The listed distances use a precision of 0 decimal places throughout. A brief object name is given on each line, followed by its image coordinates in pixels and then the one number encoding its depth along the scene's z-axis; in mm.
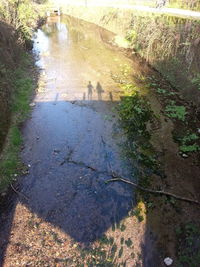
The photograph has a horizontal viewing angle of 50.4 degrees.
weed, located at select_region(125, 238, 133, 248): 3984
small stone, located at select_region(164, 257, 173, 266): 3731
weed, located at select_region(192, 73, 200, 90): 7380
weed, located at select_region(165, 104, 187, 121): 7371
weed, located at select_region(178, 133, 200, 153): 6044
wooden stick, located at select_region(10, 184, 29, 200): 4736
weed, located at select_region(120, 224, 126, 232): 4237
